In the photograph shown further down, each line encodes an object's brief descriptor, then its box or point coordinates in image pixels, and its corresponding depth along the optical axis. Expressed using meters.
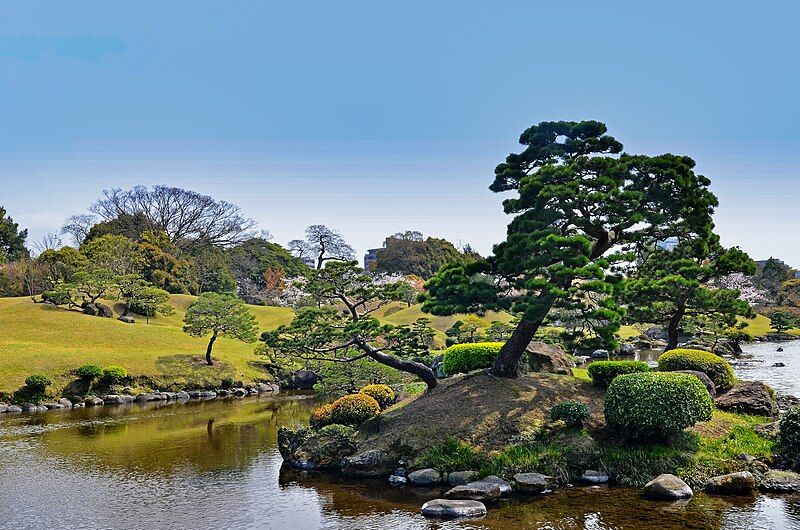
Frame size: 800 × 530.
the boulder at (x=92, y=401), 32.73
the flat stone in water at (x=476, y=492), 13.81
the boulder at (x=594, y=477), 14.83
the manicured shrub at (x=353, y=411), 18.95
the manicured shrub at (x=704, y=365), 21.95
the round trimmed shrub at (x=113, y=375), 34.60
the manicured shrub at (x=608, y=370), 19.36
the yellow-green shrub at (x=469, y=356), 22.23
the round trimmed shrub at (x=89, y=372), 33.66
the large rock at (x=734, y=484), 13.68
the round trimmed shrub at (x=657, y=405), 15.09
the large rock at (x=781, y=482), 13.71
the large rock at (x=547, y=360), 21.66
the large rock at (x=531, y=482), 14.38
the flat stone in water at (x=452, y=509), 12.77
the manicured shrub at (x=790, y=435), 15.19
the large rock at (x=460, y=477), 14.95
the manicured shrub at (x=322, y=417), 19.14
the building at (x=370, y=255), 153.09
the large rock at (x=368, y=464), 16.25
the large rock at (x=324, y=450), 17.38
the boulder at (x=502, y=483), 14.23
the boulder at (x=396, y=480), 15.45
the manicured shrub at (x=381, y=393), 21.89
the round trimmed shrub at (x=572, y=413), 16.50
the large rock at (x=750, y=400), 19.75
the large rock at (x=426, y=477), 15.21
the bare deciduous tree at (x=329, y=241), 83.50
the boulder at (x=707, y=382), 20.34
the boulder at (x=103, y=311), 51.16
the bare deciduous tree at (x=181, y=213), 82.06
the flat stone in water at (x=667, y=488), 13.38
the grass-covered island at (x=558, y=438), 14.66
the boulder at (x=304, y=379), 41.38
